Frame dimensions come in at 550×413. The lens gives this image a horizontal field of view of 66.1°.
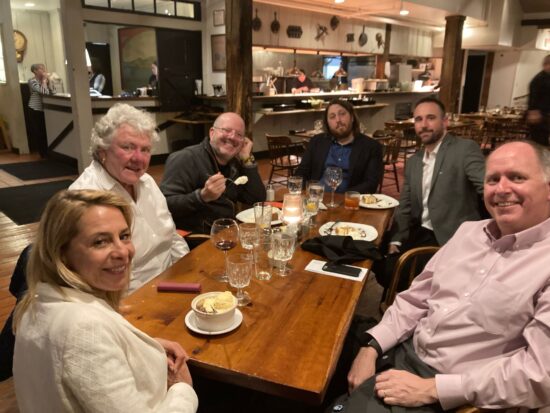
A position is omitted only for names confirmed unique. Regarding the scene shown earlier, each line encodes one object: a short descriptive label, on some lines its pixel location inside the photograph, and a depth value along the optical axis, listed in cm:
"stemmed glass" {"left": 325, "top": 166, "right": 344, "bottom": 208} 271
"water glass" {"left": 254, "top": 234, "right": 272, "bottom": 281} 167
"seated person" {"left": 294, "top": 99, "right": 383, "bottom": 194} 337
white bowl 127
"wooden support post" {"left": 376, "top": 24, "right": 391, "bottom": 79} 1030
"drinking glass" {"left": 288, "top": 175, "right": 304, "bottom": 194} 251
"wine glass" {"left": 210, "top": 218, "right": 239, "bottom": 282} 182
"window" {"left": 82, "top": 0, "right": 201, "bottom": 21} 754
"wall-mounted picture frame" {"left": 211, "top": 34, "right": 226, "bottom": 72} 758
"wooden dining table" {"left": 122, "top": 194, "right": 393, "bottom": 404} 112
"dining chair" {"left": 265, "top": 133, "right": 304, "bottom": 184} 577
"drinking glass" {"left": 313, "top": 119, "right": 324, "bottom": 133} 677
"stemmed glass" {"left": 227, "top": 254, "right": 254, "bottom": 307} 144
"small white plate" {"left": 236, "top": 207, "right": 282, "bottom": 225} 225
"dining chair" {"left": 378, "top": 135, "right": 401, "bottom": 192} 598
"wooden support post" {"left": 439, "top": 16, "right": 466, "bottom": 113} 851
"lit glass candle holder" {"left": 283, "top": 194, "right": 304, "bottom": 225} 211
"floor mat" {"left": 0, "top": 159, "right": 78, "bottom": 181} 671
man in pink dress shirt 119
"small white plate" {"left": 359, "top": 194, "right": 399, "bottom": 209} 265
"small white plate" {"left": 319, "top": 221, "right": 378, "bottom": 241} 209
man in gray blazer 259
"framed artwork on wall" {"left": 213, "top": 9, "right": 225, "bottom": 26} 743
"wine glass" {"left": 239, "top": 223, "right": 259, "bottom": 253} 176
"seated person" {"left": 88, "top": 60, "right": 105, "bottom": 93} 920
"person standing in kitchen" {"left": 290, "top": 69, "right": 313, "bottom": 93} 859
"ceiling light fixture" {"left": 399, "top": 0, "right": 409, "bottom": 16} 783
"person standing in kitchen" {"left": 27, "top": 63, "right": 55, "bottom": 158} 775
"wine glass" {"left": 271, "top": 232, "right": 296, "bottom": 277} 167
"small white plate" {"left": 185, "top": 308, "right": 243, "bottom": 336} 128
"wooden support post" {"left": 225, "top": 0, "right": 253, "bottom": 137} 460
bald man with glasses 255
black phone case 170
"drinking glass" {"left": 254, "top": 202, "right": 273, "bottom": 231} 199
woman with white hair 192
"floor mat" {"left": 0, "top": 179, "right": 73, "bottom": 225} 481
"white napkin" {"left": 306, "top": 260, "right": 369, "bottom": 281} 166
